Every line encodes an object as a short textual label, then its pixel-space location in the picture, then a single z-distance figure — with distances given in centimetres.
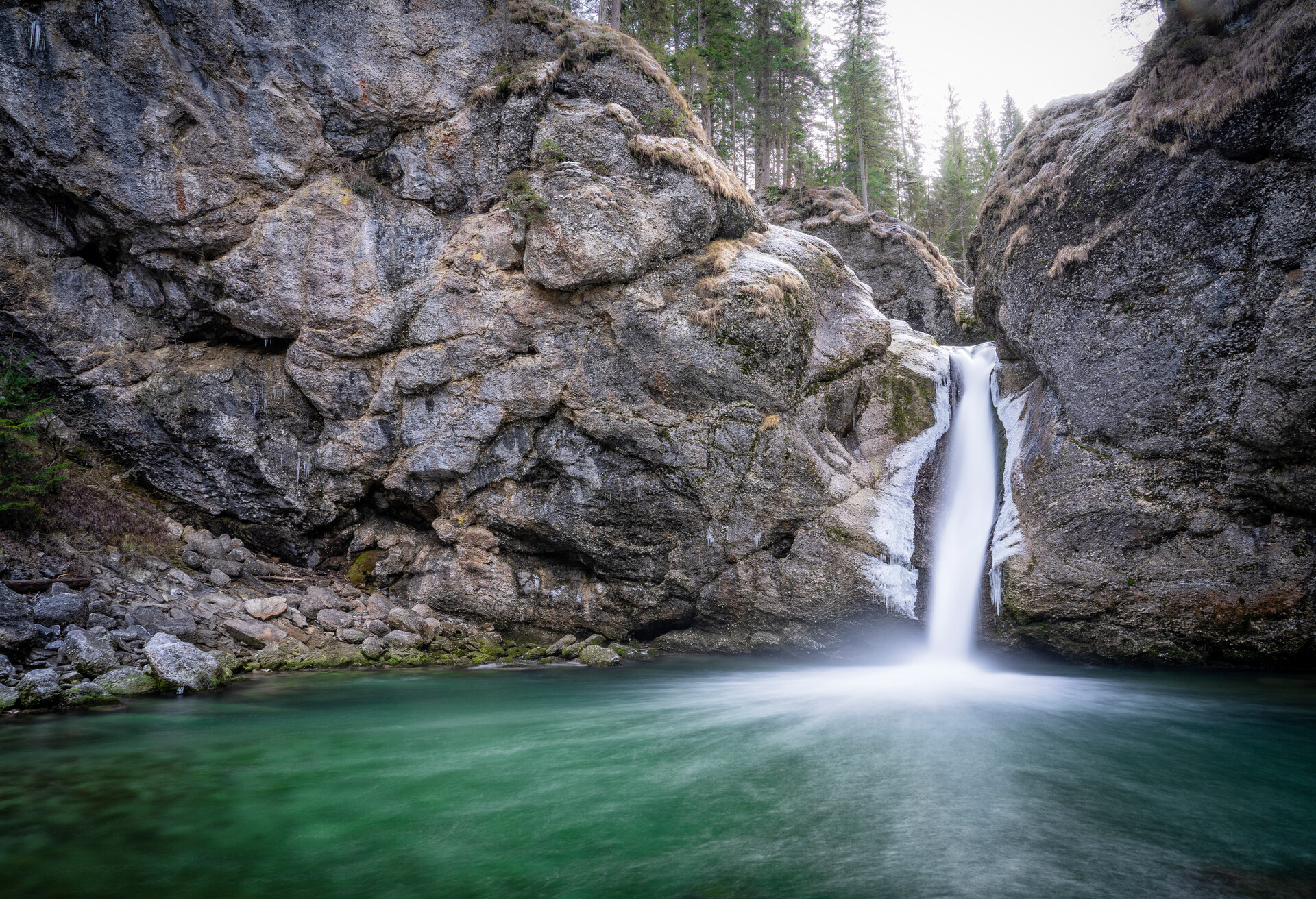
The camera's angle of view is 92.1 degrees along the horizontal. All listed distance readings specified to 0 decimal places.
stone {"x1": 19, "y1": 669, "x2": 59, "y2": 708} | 823
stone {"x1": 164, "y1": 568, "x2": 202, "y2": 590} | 1232
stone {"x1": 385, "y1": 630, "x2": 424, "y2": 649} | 1289
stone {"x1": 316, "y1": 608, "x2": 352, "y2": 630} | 1277
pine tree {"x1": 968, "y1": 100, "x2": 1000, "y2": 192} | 3294
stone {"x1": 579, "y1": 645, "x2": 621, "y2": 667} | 1298
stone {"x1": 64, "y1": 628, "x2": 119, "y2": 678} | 909
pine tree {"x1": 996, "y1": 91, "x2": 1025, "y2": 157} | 3741
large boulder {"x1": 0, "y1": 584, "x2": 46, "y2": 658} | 881
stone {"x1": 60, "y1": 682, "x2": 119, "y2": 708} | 852
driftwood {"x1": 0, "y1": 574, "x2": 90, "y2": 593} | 1022
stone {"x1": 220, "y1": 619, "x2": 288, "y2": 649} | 1155
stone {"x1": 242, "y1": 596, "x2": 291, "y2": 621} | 1232
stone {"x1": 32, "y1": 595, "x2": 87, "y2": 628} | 958
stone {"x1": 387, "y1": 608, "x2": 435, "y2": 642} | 1330
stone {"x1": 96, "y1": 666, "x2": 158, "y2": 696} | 898
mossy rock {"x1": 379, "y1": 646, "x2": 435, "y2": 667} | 1262
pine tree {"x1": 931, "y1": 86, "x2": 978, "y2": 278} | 3344
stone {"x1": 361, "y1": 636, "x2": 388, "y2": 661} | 1252
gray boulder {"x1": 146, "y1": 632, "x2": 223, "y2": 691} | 954
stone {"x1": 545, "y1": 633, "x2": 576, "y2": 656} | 1361
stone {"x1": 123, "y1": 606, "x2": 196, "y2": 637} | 1060
